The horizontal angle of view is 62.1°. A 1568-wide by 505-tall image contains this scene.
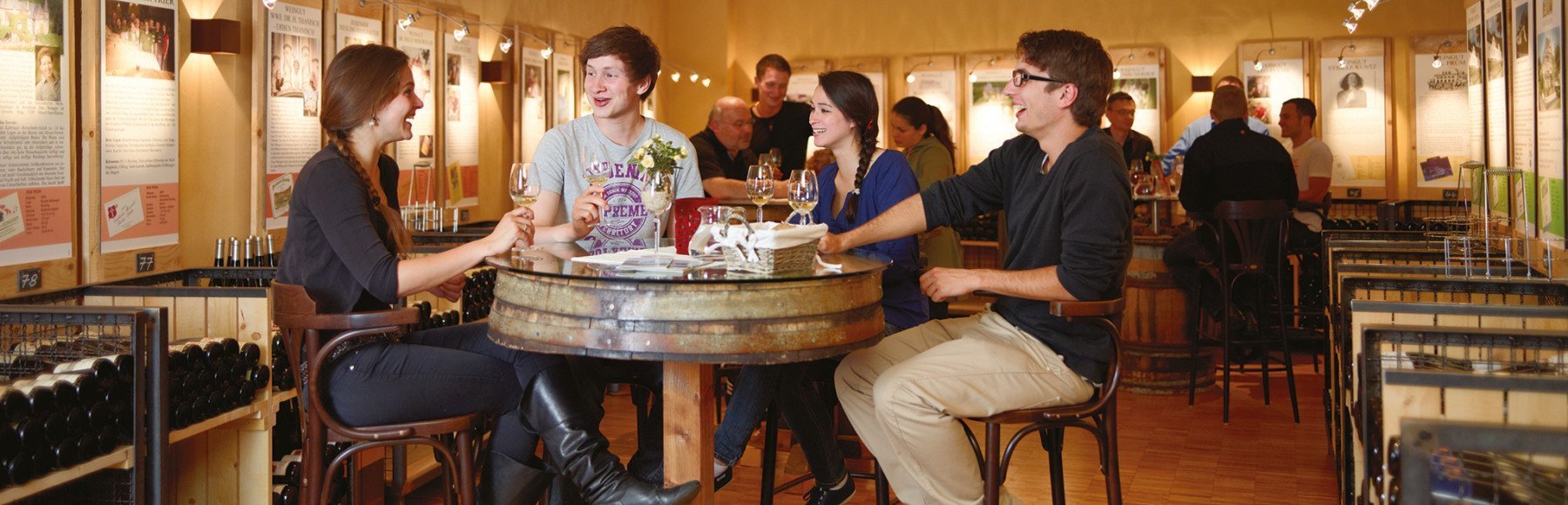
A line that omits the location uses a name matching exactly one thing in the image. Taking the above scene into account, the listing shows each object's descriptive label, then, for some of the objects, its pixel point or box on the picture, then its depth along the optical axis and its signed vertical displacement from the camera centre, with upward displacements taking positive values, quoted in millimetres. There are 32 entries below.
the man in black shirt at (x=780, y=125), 8180 +873
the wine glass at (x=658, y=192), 3213 +181
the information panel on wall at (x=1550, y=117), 4199 +466
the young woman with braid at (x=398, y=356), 3096 -219
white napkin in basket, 2684 +57
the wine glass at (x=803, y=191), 3393 +190
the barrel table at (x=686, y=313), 2527 -98
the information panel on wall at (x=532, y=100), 8352 +1081
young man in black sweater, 3182 -82
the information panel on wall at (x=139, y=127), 4551 +516
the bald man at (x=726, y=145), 7207 +691
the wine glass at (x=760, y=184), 3402 +209
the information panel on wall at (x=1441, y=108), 9844 +1129
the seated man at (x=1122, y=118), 8656 +956
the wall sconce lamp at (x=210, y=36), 5043 +904
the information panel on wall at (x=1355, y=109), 10031 +1151
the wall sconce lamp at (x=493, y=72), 7801 +1166
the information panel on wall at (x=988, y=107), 10883 +1289
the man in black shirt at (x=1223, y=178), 6668 +421
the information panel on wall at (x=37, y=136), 4055 +432
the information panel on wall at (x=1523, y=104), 4648 +562
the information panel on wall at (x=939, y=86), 11031 +1501
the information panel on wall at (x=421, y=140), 6777 +686
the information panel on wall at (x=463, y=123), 7367 +833
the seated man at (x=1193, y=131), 9430 +965
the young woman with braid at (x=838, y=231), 3531 +3
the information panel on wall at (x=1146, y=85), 10422 +1404
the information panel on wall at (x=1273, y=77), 10172 +1420
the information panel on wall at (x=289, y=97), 5539 +753
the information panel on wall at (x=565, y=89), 8930 +1238
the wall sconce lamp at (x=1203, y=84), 10305 +1387
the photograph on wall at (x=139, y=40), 4516 +826
